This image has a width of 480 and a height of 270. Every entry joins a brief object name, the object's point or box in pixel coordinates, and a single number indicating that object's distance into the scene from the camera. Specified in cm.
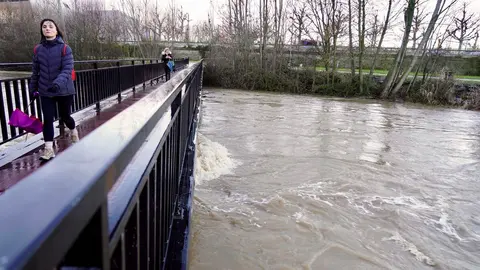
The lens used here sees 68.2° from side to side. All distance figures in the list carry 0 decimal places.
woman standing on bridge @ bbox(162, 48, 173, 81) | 1767
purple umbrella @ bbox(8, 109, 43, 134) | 441
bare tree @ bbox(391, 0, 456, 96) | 2197
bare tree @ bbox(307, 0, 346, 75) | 2489
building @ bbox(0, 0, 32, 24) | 3863
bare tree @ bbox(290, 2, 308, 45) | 2681
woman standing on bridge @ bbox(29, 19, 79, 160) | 442
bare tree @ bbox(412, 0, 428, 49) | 2322
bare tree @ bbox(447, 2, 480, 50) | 2359
